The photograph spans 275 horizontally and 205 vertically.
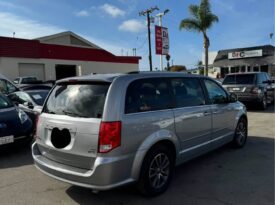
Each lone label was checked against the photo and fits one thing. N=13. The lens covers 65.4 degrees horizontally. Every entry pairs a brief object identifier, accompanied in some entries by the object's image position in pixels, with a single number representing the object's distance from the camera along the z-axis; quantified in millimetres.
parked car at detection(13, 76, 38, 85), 15878
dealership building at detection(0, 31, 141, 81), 18599
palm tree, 20502
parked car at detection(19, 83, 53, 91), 10693
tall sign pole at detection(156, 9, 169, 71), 14030
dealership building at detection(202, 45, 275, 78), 26231
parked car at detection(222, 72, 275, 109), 9160
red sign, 11594
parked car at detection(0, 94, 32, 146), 4408
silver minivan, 2574
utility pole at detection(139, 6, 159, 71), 21587
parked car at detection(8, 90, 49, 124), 5870
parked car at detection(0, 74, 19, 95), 8907
